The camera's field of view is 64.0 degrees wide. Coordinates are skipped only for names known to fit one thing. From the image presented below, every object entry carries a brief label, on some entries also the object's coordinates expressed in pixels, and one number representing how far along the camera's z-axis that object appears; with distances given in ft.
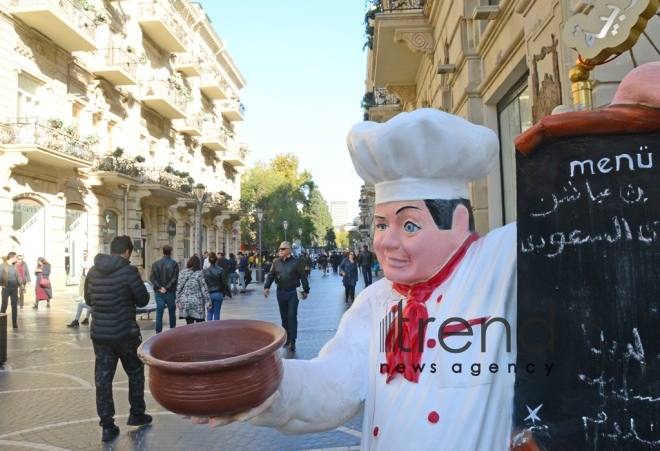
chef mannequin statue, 4.78
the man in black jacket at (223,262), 55.98
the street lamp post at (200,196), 54.39
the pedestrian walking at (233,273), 63.21
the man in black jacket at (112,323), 15.31
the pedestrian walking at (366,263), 59.82
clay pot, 3.90
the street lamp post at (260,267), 87.47
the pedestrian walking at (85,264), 57.86
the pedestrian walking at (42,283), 47.58
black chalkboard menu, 4.09
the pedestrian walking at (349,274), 49.39
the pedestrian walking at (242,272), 69.55
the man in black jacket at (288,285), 27.32
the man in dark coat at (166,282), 28.63
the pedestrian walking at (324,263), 120.59
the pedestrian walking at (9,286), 39.04
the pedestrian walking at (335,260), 112.16
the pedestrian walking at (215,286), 30.55
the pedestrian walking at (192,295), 25.22
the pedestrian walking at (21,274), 43.95
